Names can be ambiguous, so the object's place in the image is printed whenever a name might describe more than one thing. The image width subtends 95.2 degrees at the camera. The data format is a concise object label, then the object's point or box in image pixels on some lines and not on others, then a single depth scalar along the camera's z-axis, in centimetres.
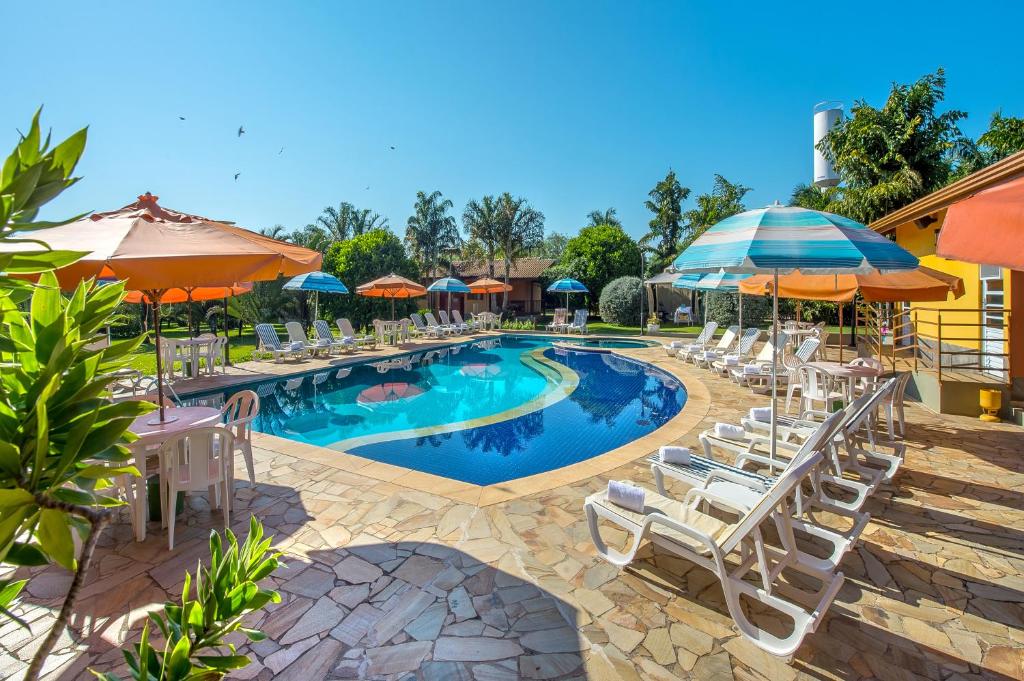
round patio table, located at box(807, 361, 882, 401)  684
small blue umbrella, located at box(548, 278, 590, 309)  2309
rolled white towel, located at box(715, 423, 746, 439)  498
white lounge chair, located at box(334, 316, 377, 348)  1645
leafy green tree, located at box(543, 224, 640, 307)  3025
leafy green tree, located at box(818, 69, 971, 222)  1514
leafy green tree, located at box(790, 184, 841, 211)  2852
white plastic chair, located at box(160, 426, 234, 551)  377
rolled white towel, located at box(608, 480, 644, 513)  321
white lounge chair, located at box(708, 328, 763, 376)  1148
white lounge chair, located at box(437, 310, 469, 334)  2206
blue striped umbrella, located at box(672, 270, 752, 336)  944
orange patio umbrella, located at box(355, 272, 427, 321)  1728
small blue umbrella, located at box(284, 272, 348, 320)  1516
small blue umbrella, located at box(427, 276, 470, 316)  2102
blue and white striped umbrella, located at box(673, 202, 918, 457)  356
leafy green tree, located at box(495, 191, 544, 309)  3070
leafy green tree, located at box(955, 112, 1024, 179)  1398
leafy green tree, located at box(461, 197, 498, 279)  3084
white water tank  1862
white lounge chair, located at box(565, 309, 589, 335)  2386
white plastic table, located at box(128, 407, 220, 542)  371
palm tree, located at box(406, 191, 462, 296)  3297
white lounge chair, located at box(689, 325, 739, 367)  1266
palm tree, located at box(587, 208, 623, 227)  3978
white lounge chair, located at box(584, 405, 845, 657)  270
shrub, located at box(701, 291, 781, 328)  2178
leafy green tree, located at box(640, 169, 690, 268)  3194
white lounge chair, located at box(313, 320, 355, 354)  1524
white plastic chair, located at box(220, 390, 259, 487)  459
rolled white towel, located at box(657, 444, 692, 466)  412
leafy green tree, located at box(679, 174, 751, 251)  3020
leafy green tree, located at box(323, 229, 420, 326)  2384
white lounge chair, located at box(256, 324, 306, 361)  1392
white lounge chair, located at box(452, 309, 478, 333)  2300
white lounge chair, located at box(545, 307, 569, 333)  2438
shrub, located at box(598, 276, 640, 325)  2703
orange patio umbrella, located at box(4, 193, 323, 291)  350
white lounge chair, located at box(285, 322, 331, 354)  1449
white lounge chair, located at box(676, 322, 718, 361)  1396
